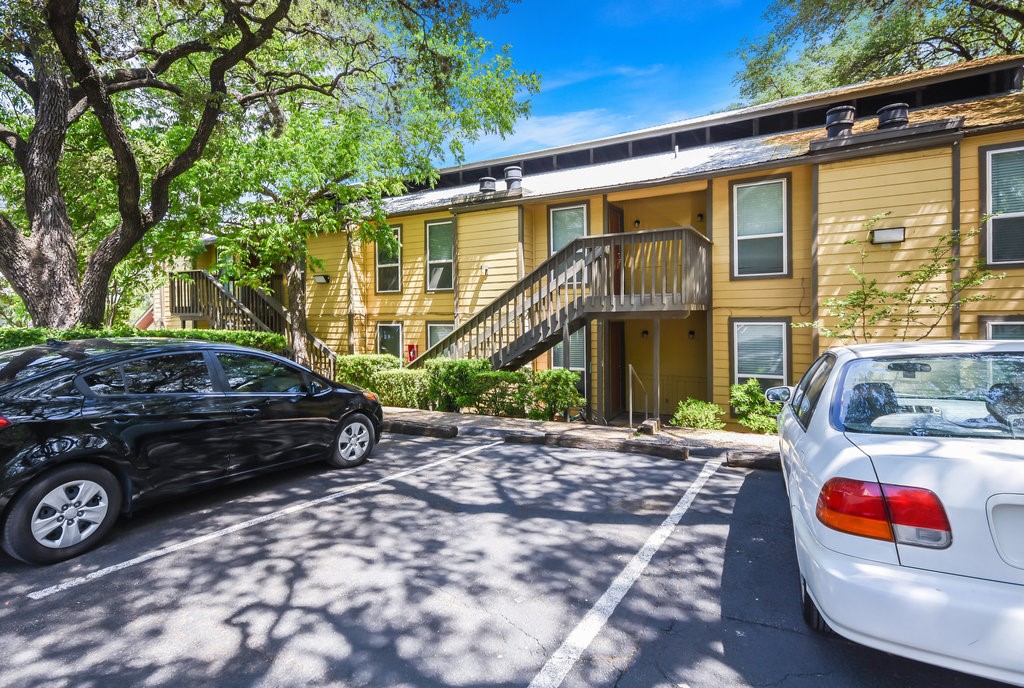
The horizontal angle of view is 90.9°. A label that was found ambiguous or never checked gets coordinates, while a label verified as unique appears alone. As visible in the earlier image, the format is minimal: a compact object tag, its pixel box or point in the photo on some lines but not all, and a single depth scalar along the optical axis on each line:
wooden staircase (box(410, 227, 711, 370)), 8.71
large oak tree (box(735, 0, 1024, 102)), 12.35
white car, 1.88
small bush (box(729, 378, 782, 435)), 8.53
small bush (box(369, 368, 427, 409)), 10.09
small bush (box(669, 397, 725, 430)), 8.67
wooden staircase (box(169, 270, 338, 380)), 14.28
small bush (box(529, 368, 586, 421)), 8.73
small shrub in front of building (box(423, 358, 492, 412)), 9.45
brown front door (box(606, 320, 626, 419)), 11.62
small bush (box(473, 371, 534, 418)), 9.04
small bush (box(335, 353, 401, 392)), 11.75
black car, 3.36
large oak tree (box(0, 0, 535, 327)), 8.18
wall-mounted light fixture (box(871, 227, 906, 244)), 8.21
